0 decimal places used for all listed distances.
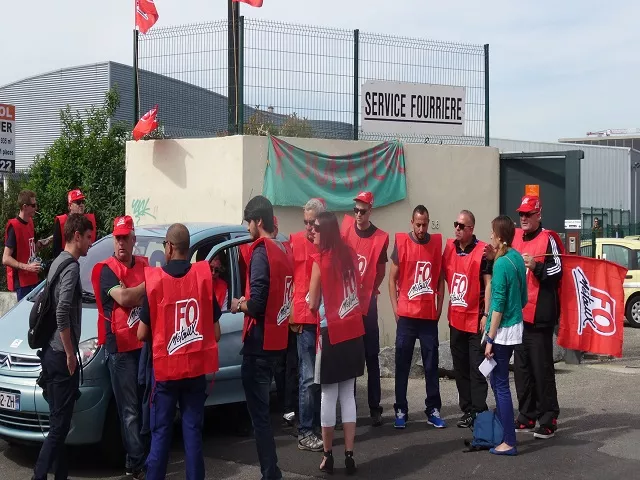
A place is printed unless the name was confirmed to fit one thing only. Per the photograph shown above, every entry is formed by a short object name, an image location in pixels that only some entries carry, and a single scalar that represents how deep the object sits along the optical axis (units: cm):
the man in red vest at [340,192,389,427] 839
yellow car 1777
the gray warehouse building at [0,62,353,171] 3011
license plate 673
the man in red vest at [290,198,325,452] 760
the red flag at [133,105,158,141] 1227
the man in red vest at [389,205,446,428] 839
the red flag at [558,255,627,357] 834
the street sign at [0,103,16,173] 1245
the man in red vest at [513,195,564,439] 802
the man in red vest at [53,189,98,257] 995
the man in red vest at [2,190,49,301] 1031
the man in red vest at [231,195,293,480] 632
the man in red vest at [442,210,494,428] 820
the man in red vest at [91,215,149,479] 656
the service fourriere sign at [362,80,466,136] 1300
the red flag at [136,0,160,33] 1288
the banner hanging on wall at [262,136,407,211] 1162
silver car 674
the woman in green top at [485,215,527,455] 737
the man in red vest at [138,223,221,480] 562
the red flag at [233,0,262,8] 1260
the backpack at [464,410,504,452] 747
